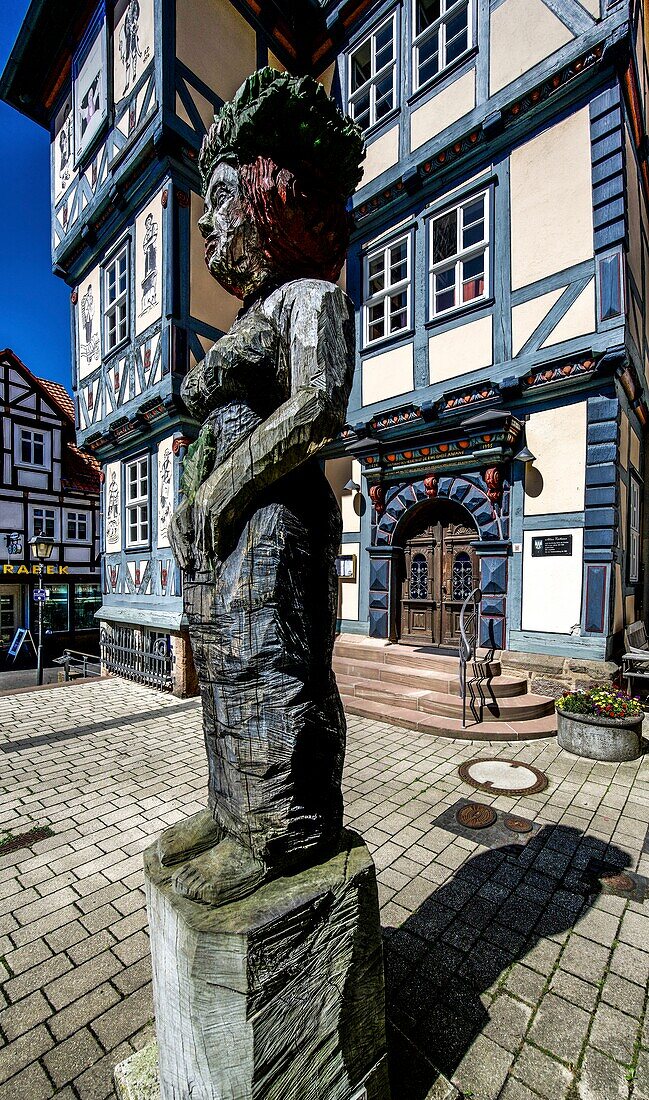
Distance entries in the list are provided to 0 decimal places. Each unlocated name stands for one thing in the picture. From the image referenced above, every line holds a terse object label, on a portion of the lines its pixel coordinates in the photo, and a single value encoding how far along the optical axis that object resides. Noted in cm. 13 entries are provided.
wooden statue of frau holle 139
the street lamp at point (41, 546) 1012
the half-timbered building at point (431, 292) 643
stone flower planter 489
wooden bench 637
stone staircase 580
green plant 506
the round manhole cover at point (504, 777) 428
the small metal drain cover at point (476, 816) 367
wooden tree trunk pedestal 126
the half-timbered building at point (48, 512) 1750
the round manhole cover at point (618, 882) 293
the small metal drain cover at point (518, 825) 356
